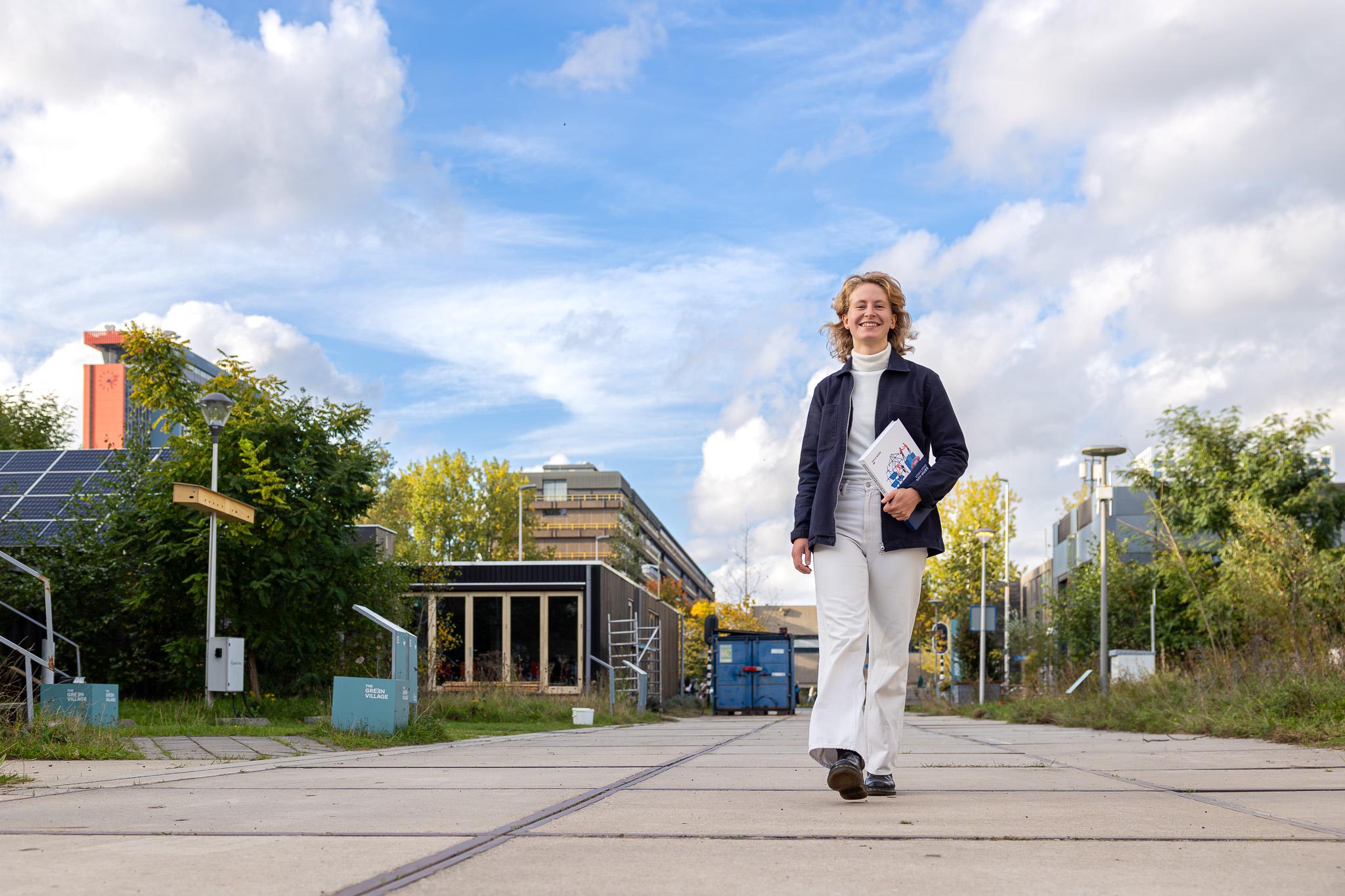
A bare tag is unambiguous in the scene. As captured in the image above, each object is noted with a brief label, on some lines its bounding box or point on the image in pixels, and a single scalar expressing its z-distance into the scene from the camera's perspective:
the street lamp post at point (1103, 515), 19.56
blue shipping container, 33.00
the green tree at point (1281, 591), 13.41
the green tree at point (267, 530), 16.03
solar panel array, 17.08
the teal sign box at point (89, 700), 10.49
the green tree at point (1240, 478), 31.28
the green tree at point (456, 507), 57.31
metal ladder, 31.09
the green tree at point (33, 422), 41.50
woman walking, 5.07
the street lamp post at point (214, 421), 13.80
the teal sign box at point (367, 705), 10.90
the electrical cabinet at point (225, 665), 12.95
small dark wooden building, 30.44
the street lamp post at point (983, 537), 37.81
